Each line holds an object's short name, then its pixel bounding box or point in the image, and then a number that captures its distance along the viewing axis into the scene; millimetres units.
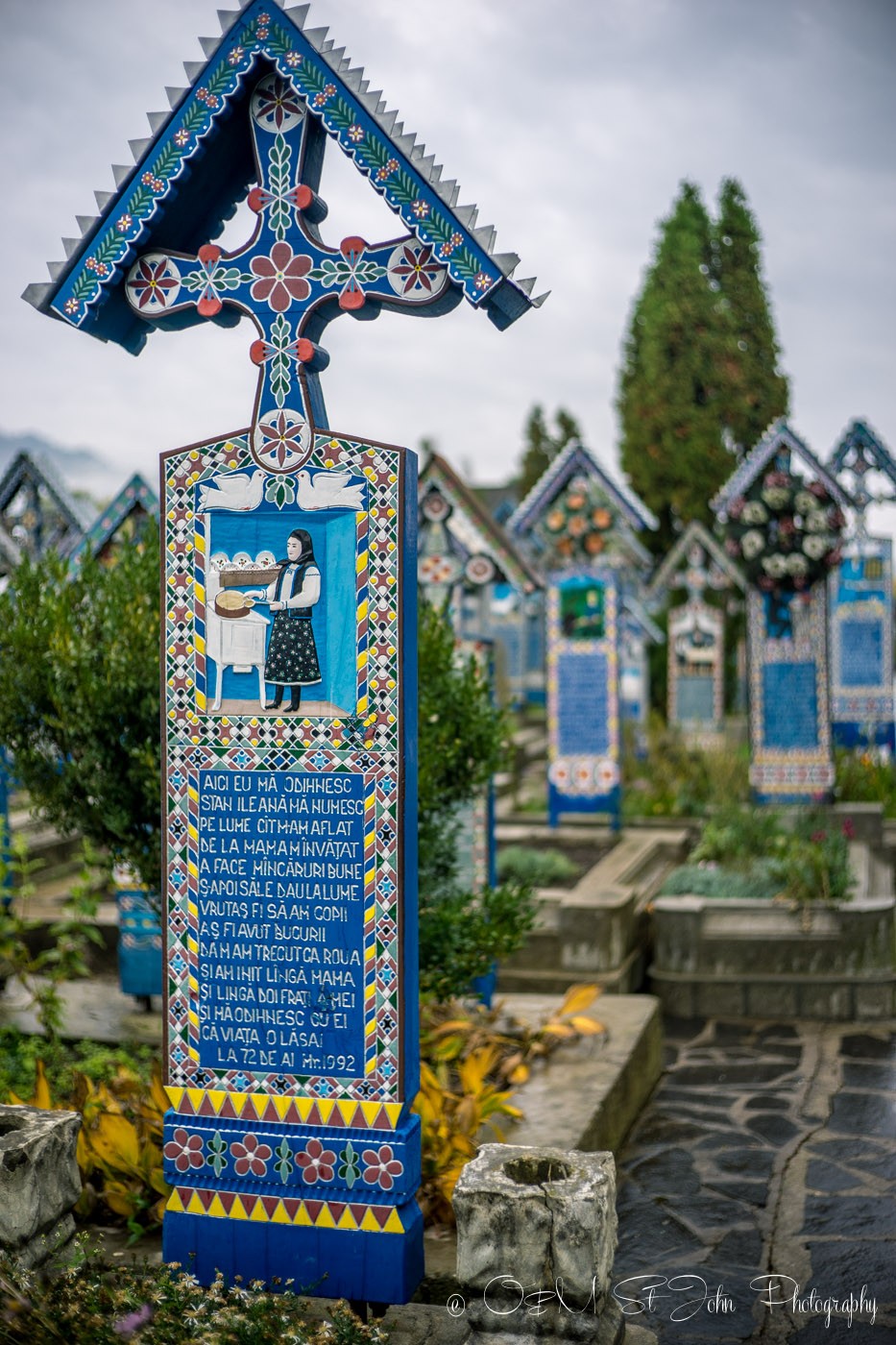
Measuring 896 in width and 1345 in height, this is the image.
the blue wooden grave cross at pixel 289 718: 3920
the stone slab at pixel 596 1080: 5328
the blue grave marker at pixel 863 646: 16125
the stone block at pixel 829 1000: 8117
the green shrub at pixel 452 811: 5406
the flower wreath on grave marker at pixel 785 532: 13070
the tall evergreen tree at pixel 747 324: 25312
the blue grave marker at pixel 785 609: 13219
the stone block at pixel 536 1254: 3279
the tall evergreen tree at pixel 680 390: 25016
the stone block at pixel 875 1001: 8055
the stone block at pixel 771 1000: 8227
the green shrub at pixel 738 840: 10164
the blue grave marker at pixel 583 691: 12852
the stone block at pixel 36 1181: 3590
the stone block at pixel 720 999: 8297
